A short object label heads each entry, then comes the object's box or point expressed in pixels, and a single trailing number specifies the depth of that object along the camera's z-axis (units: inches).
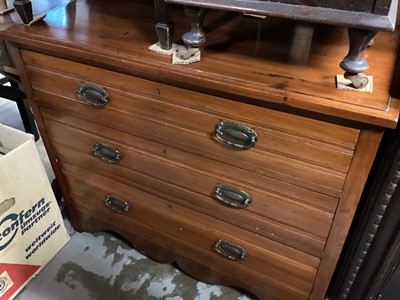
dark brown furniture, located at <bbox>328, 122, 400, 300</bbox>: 34.8
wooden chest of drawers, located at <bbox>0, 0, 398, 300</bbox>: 31.0
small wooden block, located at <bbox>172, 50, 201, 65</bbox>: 33.8
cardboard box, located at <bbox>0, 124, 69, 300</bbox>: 47.8
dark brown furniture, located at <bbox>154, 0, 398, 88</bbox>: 25.4
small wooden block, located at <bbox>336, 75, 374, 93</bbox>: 29.2
